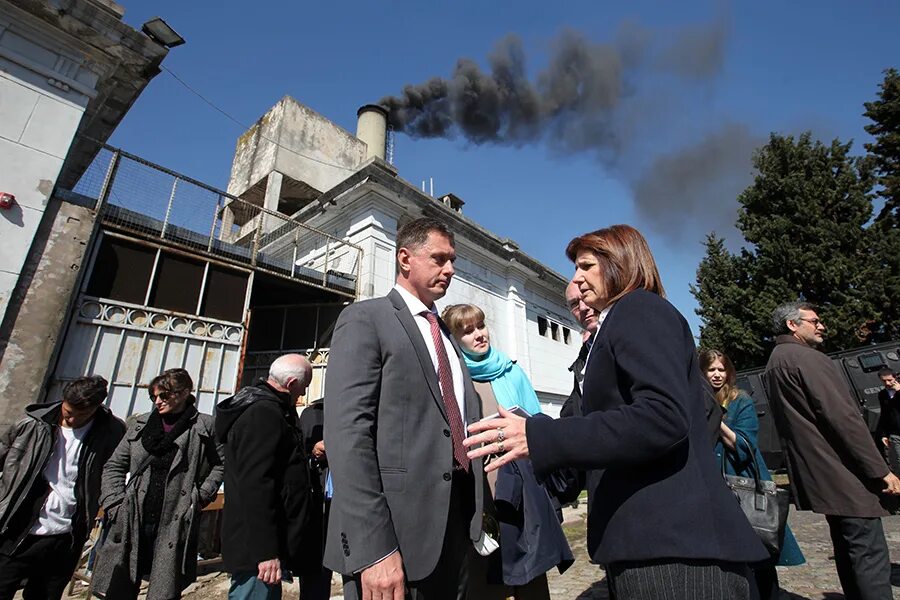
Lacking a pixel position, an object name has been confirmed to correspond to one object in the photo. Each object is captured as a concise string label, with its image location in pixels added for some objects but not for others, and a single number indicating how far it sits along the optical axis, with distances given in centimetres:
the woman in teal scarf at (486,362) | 294
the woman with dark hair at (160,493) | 296
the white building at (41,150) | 563
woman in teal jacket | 266
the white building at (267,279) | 659
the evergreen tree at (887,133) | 1542
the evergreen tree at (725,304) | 1515
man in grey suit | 143
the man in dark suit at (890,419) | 551
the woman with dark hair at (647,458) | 112
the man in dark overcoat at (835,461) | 234
